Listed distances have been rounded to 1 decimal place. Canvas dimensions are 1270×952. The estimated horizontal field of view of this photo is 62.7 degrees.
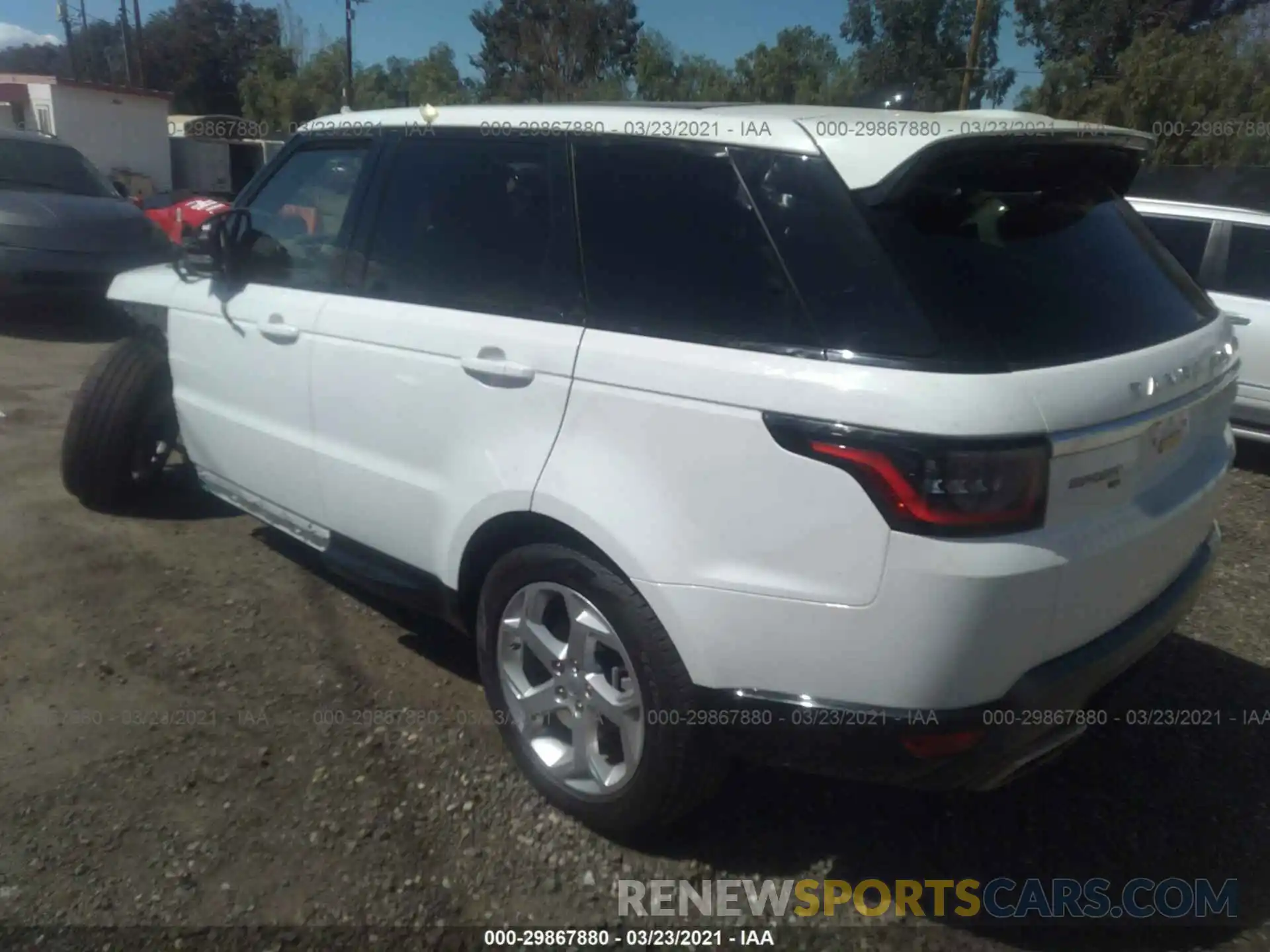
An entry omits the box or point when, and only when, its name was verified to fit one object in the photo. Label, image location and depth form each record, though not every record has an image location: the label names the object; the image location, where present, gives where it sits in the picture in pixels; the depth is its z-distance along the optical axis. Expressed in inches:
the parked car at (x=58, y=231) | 341.4
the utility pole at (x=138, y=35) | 1654.8
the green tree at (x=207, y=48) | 2251.5
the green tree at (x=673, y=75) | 1723.7
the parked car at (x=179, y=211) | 462.6
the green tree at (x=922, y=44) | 1453.0
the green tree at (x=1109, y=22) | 1346.0
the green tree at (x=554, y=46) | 1740.9
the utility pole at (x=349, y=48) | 1322.6
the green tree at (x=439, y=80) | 1777.8
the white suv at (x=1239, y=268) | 257.3
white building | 904.9
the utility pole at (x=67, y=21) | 1830.7
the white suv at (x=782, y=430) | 82.4
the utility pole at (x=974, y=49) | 940.6
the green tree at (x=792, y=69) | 1787.6
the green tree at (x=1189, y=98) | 893.8
